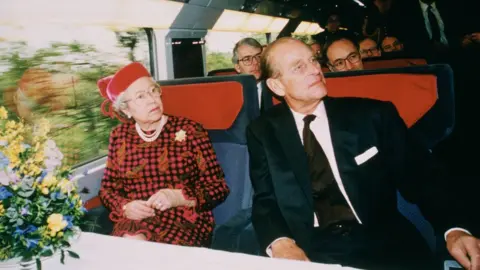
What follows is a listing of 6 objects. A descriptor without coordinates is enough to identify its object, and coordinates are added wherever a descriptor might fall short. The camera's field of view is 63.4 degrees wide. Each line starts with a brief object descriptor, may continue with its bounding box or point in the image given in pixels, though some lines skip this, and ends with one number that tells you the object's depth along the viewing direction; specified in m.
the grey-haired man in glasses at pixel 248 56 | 3.84
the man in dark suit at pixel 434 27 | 3.66
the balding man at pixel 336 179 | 1.68
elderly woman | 2.08
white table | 1.21
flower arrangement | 1.17
